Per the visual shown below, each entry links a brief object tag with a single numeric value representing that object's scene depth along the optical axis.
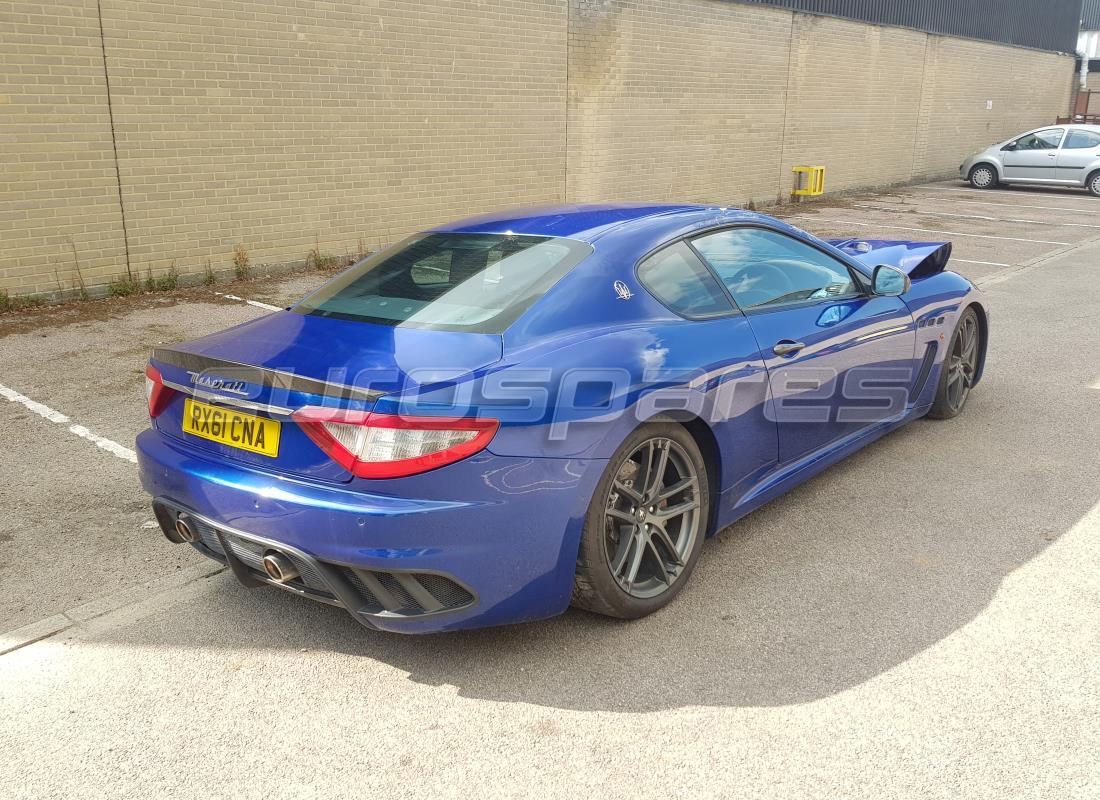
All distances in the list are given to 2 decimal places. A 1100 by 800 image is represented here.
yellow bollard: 18.16
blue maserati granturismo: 2.82
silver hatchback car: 20.61
